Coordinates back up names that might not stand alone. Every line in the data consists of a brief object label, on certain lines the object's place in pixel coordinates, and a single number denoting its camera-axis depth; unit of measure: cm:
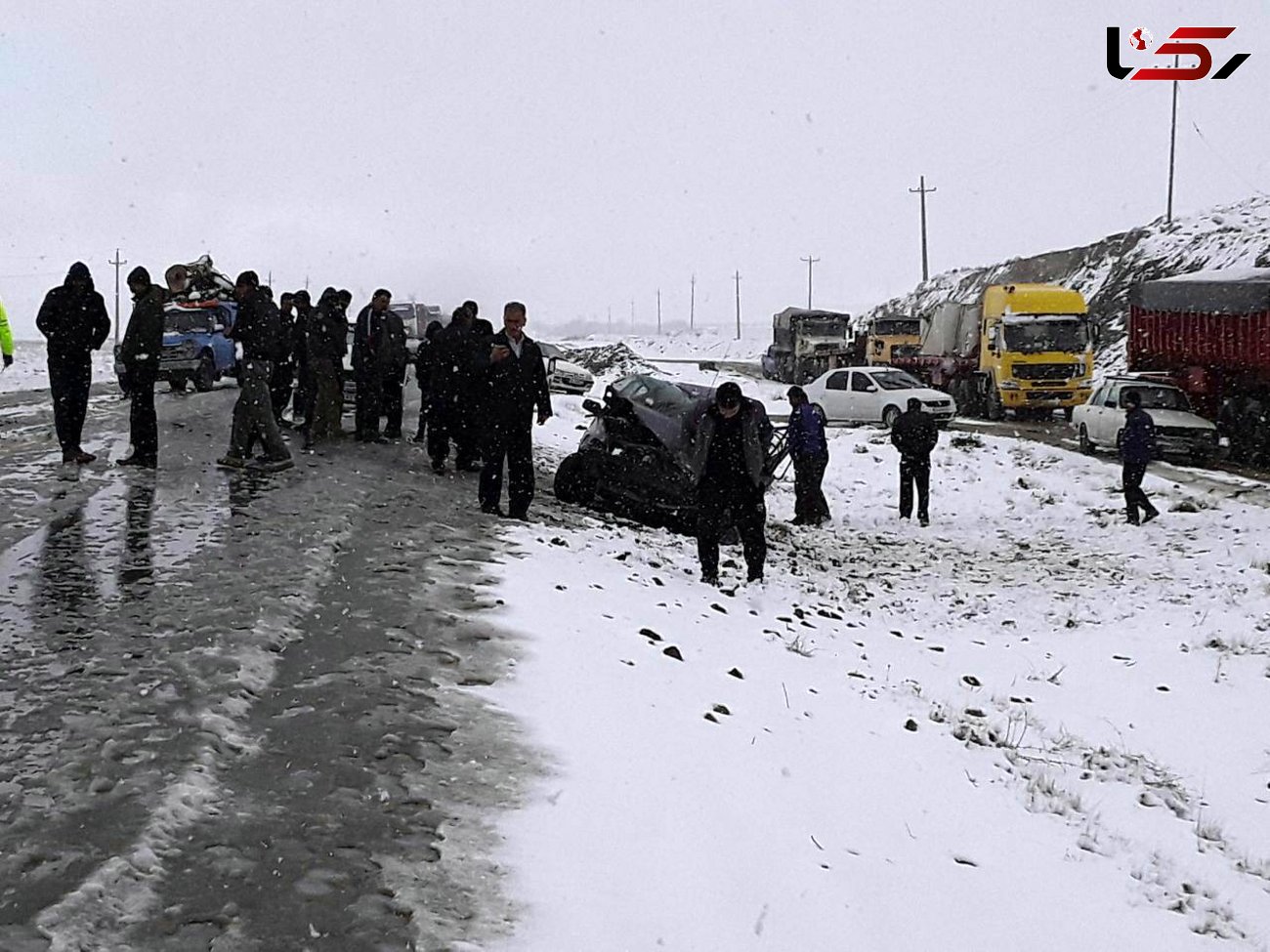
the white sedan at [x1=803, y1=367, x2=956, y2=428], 2558
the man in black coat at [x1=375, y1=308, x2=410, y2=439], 1402
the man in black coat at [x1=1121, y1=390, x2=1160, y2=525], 1458
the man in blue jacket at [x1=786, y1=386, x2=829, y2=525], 1475
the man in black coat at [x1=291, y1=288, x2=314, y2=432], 1372
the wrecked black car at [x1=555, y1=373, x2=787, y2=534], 1146
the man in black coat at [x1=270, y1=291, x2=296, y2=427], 1414
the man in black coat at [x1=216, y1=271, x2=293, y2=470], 1107
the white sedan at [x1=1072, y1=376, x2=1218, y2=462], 1938
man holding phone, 979
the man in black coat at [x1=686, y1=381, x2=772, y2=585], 912
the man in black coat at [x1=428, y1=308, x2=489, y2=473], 1234
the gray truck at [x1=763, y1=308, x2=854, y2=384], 4116
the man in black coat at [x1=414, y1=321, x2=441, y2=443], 1331
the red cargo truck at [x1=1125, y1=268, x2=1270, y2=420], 1989
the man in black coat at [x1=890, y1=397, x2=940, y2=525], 1564
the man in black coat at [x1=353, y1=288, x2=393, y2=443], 1390
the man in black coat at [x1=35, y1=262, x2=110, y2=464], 1048
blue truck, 2269
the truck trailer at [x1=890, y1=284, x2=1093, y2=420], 2753
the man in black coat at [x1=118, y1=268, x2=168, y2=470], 1069
